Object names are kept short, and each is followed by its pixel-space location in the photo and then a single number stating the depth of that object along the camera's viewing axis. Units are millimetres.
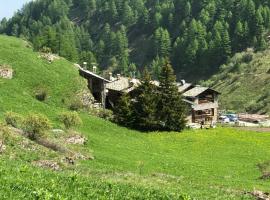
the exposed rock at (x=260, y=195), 30891
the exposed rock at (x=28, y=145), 41416
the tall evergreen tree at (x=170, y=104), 74250
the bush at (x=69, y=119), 54312
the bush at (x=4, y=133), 40141
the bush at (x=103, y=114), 73869
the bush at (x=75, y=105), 69562
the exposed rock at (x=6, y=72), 67562
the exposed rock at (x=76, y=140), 51431
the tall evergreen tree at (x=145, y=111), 72250
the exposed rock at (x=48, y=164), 37294
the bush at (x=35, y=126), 45156
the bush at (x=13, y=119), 47344
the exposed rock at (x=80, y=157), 44781
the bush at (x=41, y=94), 66875
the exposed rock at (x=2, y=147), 38625
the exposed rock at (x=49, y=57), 79712
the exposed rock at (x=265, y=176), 47062
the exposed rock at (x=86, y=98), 74044
